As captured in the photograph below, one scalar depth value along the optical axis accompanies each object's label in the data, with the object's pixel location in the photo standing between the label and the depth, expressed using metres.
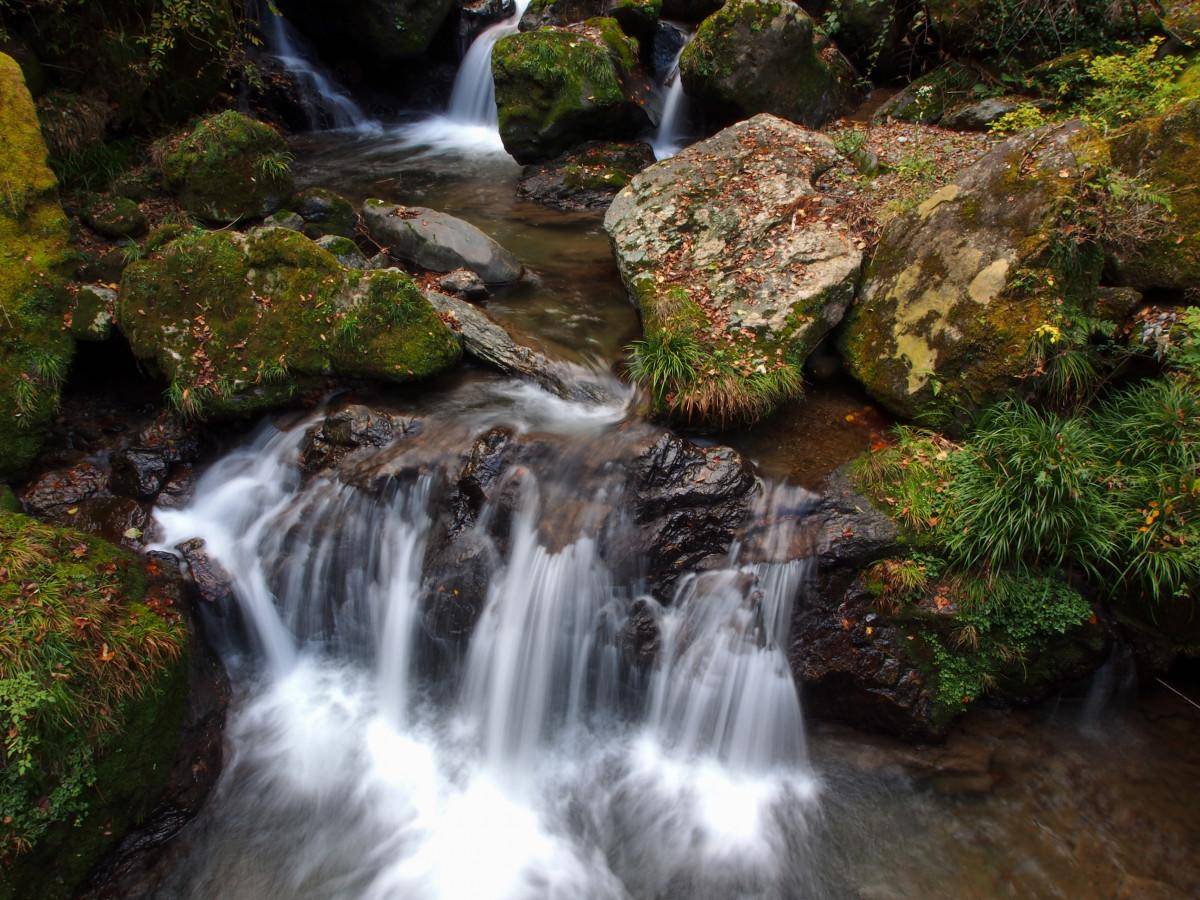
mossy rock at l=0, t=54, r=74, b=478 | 5.75
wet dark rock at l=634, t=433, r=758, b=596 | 5.30
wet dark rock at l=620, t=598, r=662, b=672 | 5.28
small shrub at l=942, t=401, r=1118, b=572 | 4.73
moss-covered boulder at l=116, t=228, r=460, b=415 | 6.32
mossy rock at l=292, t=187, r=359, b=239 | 8.75
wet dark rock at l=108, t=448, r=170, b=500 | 6.02
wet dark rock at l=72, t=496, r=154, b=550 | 5.62
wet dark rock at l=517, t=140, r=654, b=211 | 10.92
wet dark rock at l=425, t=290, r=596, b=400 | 6.80
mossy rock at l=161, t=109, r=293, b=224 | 8.21
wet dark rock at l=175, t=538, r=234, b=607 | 5.57
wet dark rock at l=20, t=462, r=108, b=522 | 5.64
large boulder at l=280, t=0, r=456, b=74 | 13.61
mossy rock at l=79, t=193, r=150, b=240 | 7.77
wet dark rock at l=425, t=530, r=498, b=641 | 5.49
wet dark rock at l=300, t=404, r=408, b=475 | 6.12
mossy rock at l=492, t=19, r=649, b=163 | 10.89
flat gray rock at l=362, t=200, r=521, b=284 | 8.40
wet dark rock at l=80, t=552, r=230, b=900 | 4.27
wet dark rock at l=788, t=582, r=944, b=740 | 4.94
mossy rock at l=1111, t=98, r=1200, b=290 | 5.08
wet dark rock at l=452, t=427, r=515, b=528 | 5.63
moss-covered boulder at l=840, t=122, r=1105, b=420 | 5.29
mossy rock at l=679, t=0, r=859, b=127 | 10.41
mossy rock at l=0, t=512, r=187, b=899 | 3.73
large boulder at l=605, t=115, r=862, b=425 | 5.98
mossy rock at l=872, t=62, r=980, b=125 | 10.38
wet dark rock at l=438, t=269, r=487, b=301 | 8.06
